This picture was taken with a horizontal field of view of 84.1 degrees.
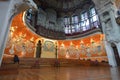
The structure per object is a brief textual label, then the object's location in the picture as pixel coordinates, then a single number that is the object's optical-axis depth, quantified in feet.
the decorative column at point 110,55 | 18.79
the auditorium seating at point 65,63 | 21.36
